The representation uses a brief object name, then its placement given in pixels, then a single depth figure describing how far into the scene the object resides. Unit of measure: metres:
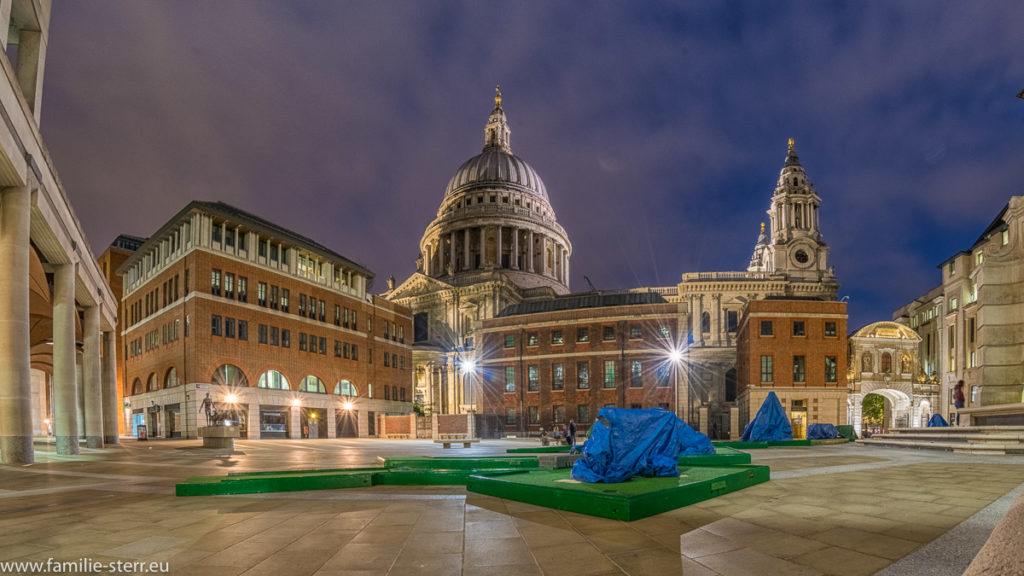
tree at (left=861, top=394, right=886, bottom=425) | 82.16
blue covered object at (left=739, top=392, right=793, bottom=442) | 31.52
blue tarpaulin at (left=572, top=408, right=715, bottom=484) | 10.59
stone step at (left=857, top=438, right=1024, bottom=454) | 20.89
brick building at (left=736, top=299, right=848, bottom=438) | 47.88
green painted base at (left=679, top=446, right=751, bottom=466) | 15.29
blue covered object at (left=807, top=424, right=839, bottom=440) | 34.03
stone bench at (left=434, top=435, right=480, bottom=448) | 32.55
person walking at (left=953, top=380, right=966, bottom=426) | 40.54
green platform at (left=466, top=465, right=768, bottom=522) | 8.18
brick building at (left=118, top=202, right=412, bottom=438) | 43.94
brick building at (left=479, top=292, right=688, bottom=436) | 62.81
